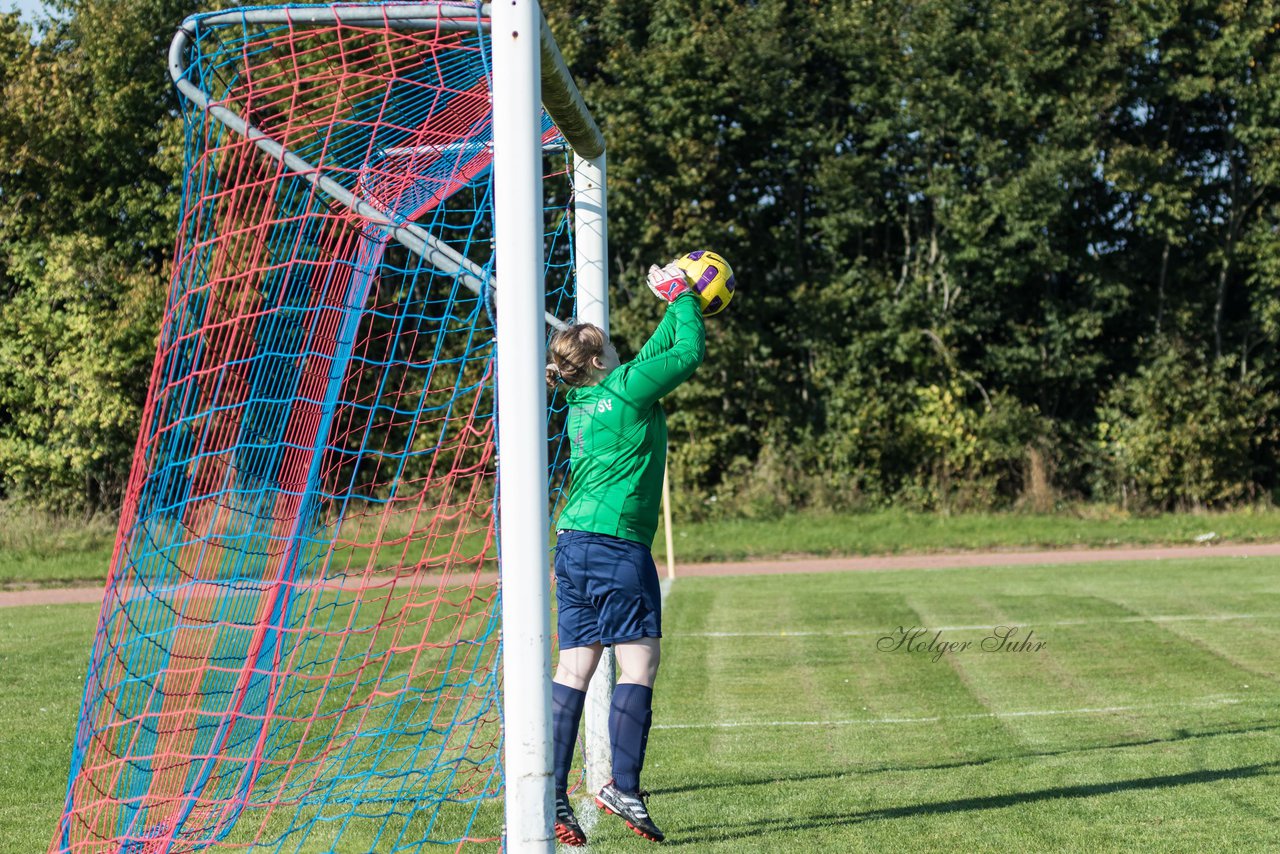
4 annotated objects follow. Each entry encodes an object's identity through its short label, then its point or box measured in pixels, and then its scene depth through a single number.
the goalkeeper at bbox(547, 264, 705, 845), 9.33
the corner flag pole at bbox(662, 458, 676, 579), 28.16
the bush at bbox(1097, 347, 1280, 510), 45.75
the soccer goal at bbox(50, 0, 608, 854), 7.01
